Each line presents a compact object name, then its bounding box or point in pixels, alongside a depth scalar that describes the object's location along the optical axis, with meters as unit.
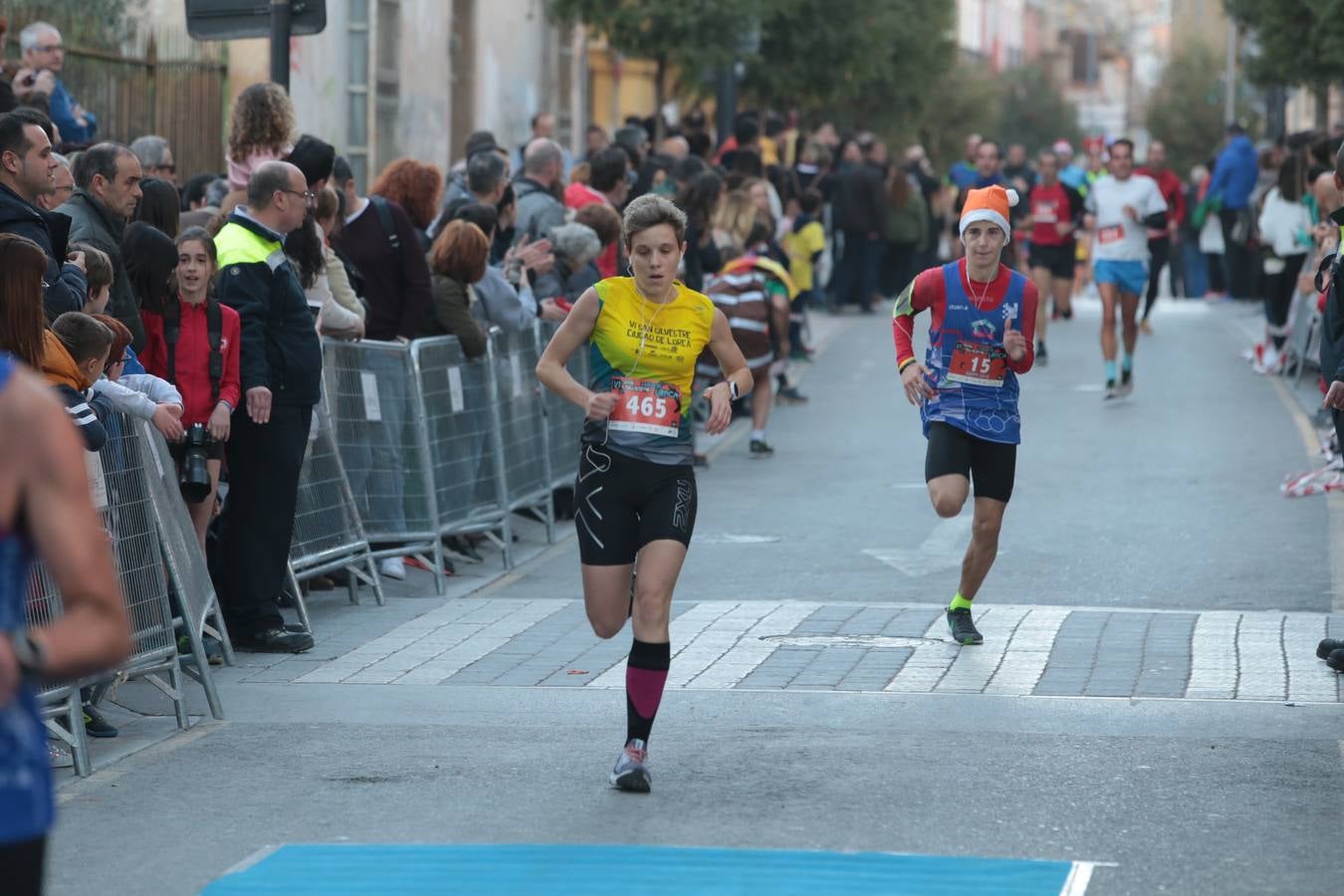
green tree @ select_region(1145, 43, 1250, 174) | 67.75
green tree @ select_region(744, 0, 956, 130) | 33.38
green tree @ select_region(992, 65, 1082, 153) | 88.31
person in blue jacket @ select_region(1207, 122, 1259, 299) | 30.23
